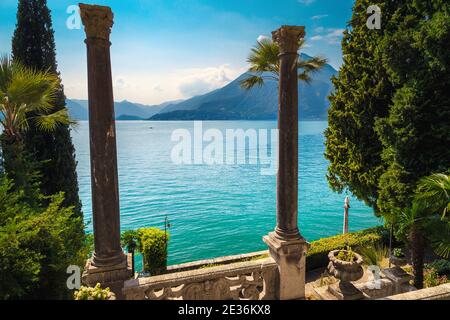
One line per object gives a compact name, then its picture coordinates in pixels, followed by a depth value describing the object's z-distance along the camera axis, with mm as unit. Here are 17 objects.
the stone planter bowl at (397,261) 7828
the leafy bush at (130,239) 10875
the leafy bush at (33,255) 3180
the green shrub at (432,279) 7439
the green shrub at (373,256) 8263
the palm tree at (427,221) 4680
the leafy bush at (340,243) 9914
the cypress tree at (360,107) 9914
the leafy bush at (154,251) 10336
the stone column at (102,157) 4309
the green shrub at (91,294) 3648
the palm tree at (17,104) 6141
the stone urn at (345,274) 5668
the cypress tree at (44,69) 10172
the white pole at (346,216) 13657
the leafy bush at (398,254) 7962
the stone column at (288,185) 5324
